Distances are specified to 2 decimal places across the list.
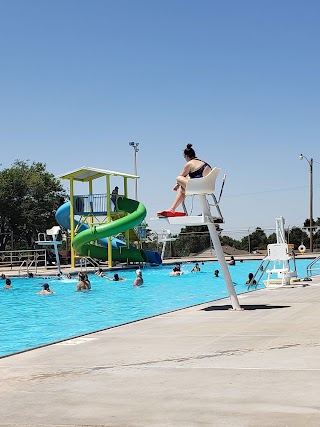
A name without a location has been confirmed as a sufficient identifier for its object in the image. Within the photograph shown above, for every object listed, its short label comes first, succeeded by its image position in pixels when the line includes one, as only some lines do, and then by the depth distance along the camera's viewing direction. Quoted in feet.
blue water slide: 134.51
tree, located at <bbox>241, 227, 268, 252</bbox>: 186.91
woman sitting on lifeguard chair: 37.40
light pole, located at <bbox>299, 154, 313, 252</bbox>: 173.17
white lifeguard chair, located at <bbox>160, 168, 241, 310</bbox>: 37.14
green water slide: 115.65
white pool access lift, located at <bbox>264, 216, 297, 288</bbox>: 58.70
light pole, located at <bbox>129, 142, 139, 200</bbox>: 203.51
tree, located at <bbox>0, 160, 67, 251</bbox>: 175.63
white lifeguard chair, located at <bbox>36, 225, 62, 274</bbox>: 107.20
